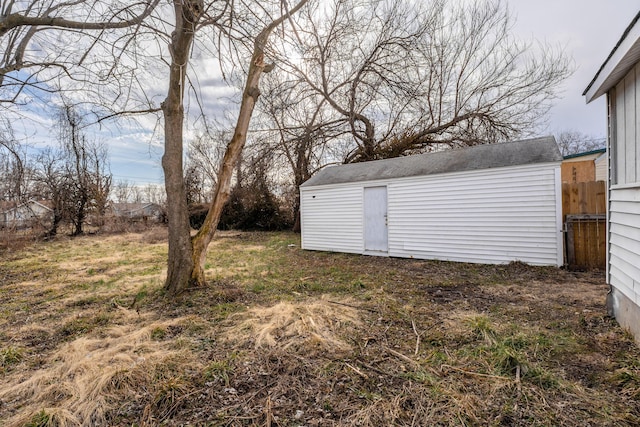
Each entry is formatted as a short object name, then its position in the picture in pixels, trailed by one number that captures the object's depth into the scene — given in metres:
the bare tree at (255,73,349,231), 12.49
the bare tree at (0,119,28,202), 10.30
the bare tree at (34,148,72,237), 13.07
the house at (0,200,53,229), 10.54
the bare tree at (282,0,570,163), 10.48
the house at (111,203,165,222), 17.25
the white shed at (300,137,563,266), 6.12
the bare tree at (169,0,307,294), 4.56
